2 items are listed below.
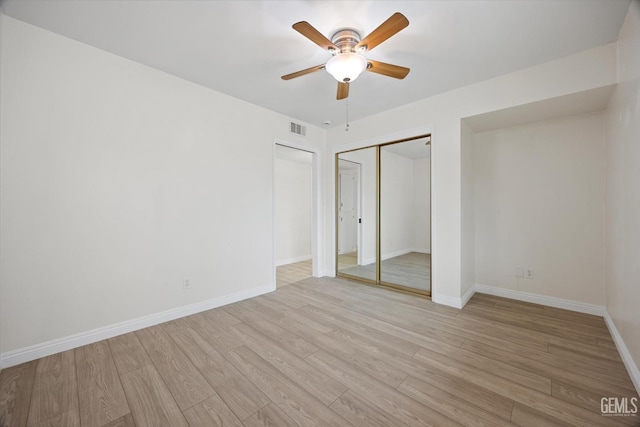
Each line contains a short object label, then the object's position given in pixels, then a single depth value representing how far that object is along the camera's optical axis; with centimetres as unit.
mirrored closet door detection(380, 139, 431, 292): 357
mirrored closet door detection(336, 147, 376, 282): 415
